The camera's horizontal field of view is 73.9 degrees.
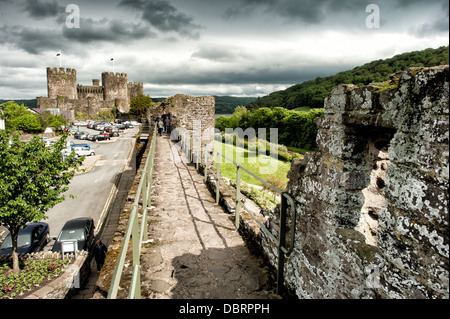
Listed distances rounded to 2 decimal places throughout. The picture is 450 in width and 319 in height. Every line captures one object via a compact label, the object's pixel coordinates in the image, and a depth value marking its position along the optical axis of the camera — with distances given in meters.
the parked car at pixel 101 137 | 46.06
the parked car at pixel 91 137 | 45.99
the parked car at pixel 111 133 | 47.20
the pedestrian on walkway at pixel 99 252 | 11.17
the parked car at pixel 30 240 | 13.14
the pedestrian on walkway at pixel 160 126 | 21.45
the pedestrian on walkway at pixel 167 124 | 21.73
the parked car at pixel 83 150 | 33.56
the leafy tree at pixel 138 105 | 68.03
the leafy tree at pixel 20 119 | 44.17
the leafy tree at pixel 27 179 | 12.08
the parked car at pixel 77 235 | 12.86
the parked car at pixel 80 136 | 46.73
